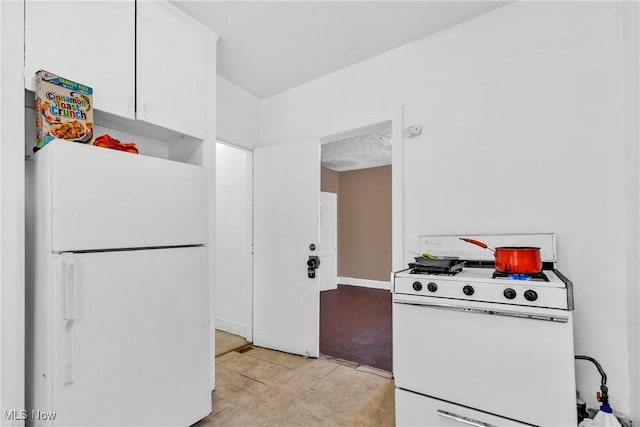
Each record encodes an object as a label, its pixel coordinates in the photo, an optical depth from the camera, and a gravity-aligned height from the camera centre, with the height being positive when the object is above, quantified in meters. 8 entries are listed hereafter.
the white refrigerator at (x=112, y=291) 1.31 -0.36
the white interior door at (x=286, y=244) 2.95 -0.28
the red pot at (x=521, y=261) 1.57 -0.24
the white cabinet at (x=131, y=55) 1.49 +0.95
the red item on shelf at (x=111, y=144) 1.66 +0.42
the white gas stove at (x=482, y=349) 1.33 -0.66
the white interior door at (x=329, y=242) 6.16 -0.54
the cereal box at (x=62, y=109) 1.42 +0.54
